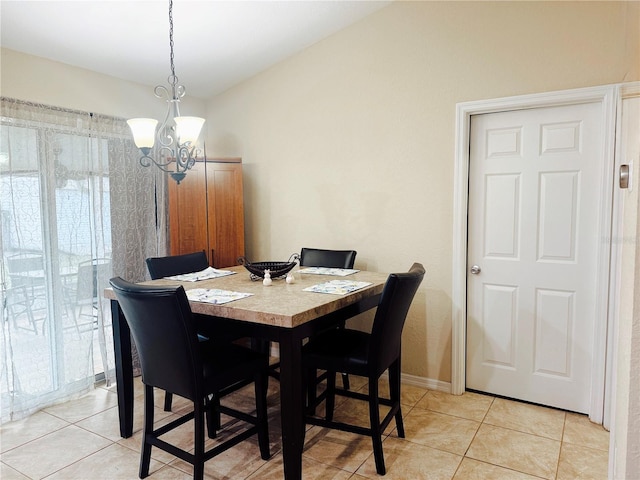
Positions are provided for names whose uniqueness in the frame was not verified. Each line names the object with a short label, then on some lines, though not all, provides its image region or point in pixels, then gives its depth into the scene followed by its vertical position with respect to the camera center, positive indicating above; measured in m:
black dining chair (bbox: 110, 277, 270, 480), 1.86 -0.72
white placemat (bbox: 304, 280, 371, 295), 2.30 -0.40
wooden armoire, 3.57 +0.02
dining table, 1.86 -0.48
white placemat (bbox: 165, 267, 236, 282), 2.74 -0.40
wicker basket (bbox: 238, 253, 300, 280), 2.63 -0.33
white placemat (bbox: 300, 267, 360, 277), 2.92 -0.39
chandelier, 2.25 +0.42
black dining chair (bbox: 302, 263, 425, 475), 2.09 -0.72
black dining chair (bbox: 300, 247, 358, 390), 3.23 -0.34
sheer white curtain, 2.80 -0.18
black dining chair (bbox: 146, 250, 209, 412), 2.87 -0.35
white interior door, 2.71 -0.25
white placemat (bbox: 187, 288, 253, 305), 2.10 -0.41
